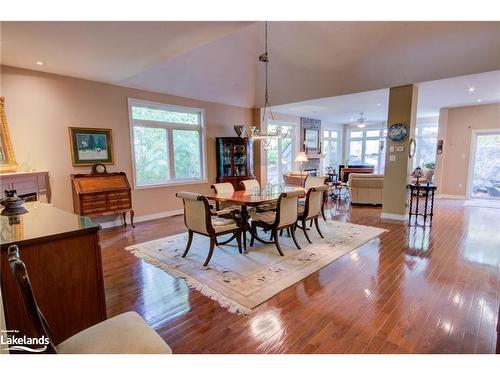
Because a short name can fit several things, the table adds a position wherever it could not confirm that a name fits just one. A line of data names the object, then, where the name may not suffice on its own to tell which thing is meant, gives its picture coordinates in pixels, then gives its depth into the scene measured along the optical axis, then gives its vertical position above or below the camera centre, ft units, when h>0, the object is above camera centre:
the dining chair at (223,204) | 12.96 -2.40
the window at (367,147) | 36.68 +0.90
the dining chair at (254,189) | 13.21 -1.93
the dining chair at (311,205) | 12.46 -2.47
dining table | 11.16 -1.95
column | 16.42 -0.32
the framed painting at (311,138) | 31.78 +1.85
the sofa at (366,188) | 21.59 -2.81
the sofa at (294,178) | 23.83 -2.24
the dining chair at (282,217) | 11.02 -2.75
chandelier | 13.53 +3.34
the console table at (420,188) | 16.88 -2.22
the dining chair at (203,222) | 10.15 -2.76
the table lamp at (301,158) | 22.77 -0.36
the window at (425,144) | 31.96 +1.05
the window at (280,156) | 27.78 -0.21
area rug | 8.34 -4.22
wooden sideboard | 4.60 -2.22
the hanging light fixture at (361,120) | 28.56 +3.48
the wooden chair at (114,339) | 3.85 -2.78
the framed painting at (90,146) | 14.76 +0.54
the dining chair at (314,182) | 16.97 -1.78
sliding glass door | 24.18 -1.26
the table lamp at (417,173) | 17.58 -1.35
